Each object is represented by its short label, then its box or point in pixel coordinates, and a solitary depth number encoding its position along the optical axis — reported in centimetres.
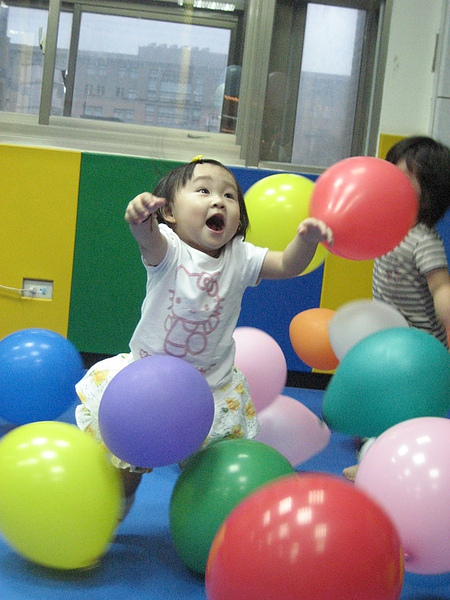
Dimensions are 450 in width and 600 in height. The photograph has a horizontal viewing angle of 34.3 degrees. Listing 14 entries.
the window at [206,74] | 282
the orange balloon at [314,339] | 188
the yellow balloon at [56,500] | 103
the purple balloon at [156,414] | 102
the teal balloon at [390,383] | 124
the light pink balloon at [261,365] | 156
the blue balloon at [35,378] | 163
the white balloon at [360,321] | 152
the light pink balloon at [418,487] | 95
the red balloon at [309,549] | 76
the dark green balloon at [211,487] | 105
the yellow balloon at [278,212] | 151
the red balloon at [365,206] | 124
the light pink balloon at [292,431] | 151
